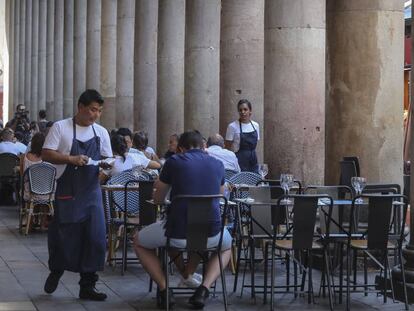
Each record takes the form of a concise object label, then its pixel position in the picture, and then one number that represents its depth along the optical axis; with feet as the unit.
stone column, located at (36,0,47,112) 131.85
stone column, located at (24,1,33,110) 140.03
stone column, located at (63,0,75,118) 113.60
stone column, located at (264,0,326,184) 42.78
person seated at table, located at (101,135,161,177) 40.45
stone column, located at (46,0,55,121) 124.67
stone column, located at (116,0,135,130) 80.69
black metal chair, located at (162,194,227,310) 26.99
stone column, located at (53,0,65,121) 120.26
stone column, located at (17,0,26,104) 146.10
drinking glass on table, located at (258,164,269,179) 39.88
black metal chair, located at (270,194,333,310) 27.55
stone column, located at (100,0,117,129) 87.66
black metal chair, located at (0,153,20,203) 60.34
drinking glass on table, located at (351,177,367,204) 30.78
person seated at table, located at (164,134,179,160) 48.10
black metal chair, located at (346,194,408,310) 27.71
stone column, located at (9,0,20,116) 151.33
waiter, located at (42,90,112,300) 28.81
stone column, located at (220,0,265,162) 51.78
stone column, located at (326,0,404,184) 36.17
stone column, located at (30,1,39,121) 134.41
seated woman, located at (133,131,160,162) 44.12
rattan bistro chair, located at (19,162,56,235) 46.19
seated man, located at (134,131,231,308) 27.37
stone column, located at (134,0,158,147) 70.13
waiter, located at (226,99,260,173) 45.75
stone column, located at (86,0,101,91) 94.22
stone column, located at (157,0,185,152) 63.98
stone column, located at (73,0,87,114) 103.96
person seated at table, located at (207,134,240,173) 41.55
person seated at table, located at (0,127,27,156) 61.87
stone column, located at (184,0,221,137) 57.11
